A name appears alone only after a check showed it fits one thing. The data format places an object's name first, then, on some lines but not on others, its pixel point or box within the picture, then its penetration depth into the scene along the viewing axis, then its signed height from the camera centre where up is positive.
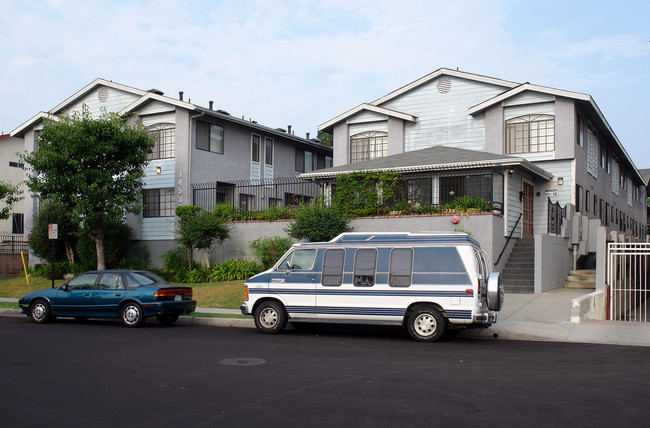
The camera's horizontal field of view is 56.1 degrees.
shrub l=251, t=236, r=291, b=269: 22.91 -0.71
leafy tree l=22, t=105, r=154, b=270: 23.94 +2.56
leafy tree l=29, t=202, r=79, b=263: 27.68 -0.07
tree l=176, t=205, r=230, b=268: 23.25 -0.04
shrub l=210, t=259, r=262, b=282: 23.03 -1.53
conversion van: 11.93 -1.11
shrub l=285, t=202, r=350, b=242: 21.14 +0.20
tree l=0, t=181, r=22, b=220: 26.95 +1.58
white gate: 15.49 -1.30
